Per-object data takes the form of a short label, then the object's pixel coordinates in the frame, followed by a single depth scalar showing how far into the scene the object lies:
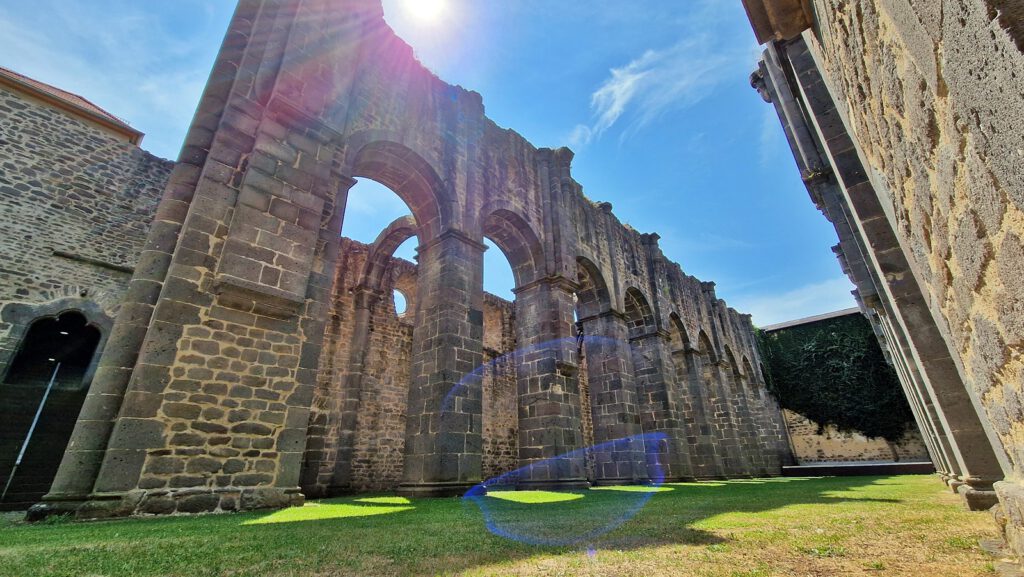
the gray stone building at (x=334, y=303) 4.37
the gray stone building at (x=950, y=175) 1.03
